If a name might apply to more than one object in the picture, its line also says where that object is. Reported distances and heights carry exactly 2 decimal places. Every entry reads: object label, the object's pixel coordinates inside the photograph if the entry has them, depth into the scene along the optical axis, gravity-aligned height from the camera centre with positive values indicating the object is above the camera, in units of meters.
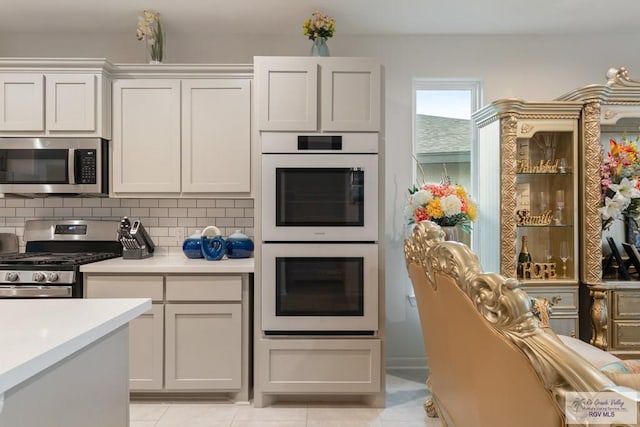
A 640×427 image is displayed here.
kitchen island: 0.89 -0.37
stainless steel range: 2.48 -0.28
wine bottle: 2.84 -0.28
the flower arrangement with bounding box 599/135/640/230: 2.66 +0.22
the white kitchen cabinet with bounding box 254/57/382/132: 2.56 +0.74
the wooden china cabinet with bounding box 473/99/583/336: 2.73 +0.13
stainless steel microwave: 2.81 +0.32
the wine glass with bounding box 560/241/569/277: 2.82 -0.25
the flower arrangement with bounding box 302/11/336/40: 2.76 +1.23
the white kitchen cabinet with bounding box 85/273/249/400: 2.60 -0.70
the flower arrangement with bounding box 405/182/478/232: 2.66 +0.06
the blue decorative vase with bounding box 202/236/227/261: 2.81 -0.22
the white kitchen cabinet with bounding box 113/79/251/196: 2.87 +0.54
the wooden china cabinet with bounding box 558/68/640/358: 2.68 -0.15
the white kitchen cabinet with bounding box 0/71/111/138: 2.79 +0.73
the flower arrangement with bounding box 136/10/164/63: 2.87 +1.24
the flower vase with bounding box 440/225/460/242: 2.70 -0.10
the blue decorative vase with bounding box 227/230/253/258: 2.93 -0.22
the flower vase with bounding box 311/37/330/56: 2.79 +1.10
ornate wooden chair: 0.75 -0.28
